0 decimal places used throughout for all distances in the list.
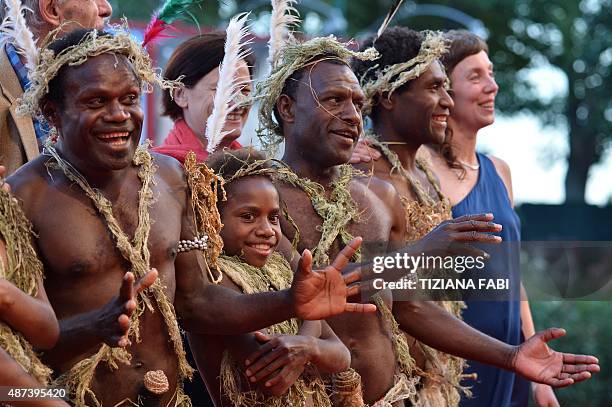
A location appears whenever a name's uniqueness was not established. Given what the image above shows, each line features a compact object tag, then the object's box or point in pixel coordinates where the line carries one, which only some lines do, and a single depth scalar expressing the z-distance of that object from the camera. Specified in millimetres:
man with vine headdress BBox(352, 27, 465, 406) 11977
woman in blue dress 13516
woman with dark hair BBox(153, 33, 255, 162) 11969
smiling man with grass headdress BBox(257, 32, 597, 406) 10437
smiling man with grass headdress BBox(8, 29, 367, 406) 8344
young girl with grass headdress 9156
